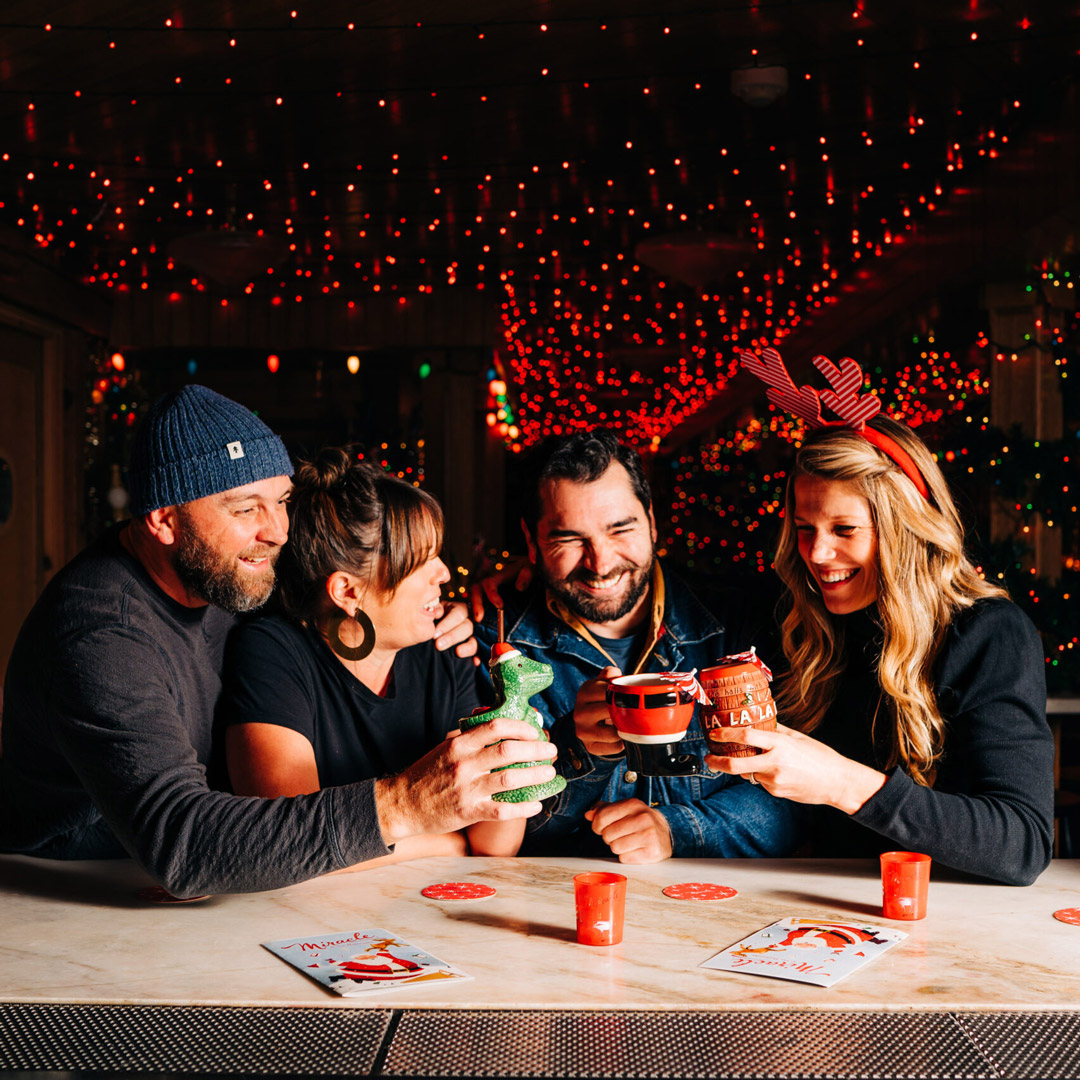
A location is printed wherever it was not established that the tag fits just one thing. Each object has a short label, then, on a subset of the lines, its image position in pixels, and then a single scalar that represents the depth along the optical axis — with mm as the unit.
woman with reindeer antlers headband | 1767
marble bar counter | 1249
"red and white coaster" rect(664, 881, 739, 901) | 1769
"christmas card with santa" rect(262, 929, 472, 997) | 1418
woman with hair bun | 2174
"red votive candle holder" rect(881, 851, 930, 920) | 1629
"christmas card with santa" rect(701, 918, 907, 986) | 1438
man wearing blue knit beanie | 1634
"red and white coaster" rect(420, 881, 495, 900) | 1771
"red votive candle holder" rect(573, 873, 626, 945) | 1514
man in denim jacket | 2299
